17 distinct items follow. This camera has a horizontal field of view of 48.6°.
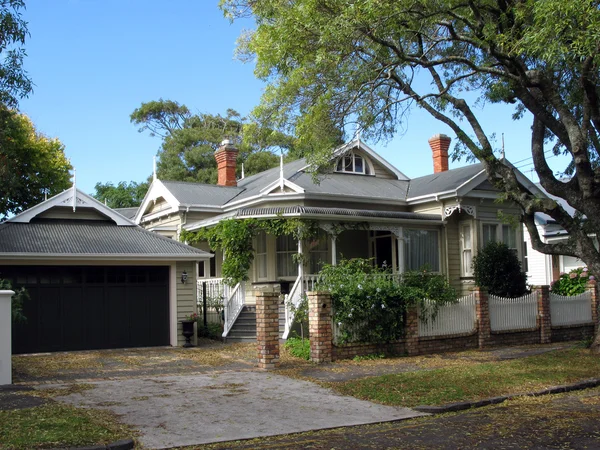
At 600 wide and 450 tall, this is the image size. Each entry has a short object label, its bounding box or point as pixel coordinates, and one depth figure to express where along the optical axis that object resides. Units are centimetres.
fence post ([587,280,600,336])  1944
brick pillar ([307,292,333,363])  1411
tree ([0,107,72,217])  2748
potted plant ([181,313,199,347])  1872
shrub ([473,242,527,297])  1970
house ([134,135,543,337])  2012
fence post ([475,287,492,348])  1675
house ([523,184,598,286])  2784
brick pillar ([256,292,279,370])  1366
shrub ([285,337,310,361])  1488
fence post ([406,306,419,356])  1530
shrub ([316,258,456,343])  1458
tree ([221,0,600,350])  1388
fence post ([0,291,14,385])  1145
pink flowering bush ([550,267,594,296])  2162
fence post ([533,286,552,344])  1803
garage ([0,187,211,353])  1734
